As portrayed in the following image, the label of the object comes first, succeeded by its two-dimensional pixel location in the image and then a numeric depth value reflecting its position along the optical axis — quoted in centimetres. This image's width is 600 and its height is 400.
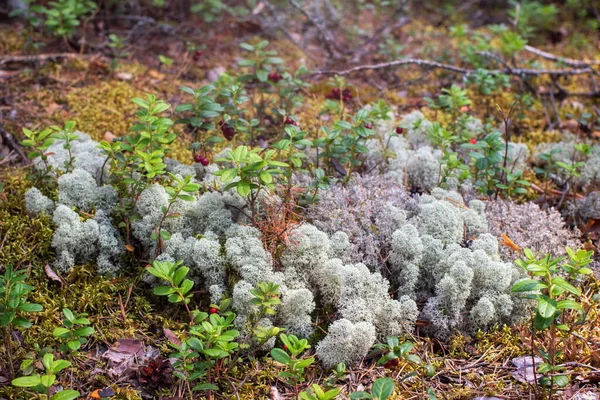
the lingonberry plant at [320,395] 219
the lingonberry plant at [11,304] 229
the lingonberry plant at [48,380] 208
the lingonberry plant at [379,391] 219
